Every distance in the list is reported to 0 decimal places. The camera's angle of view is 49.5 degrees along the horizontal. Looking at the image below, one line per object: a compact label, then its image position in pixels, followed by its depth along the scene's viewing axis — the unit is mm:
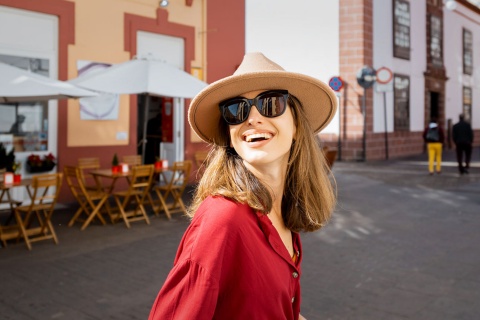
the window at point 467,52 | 30000
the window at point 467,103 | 30125
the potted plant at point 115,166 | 8382
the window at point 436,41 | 25547
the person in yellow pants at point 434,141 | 14797
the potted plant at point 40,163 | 9445
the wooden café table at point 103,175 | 7734
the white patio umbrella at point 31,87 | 6883
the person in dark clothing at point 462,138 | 15766
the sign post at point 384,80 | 19688
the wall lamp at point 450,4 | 23147
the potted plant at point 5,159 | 7926
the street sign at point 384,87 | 19797
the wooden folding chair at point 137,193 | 7823
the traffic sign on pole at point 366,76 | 19328
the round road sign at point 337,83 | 19500
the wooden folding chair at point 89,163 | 9258
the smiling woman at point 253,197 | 1347
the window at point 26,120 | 9391
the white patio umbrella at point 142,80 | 8266
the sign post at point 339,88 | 19531
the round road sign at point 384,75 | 19672
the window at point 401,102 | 22366
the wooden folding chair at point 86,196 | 7586
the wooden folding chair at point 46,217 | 6493
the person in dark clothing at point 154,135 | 13250
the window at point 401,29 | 22173
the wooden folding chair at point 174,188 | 8641
